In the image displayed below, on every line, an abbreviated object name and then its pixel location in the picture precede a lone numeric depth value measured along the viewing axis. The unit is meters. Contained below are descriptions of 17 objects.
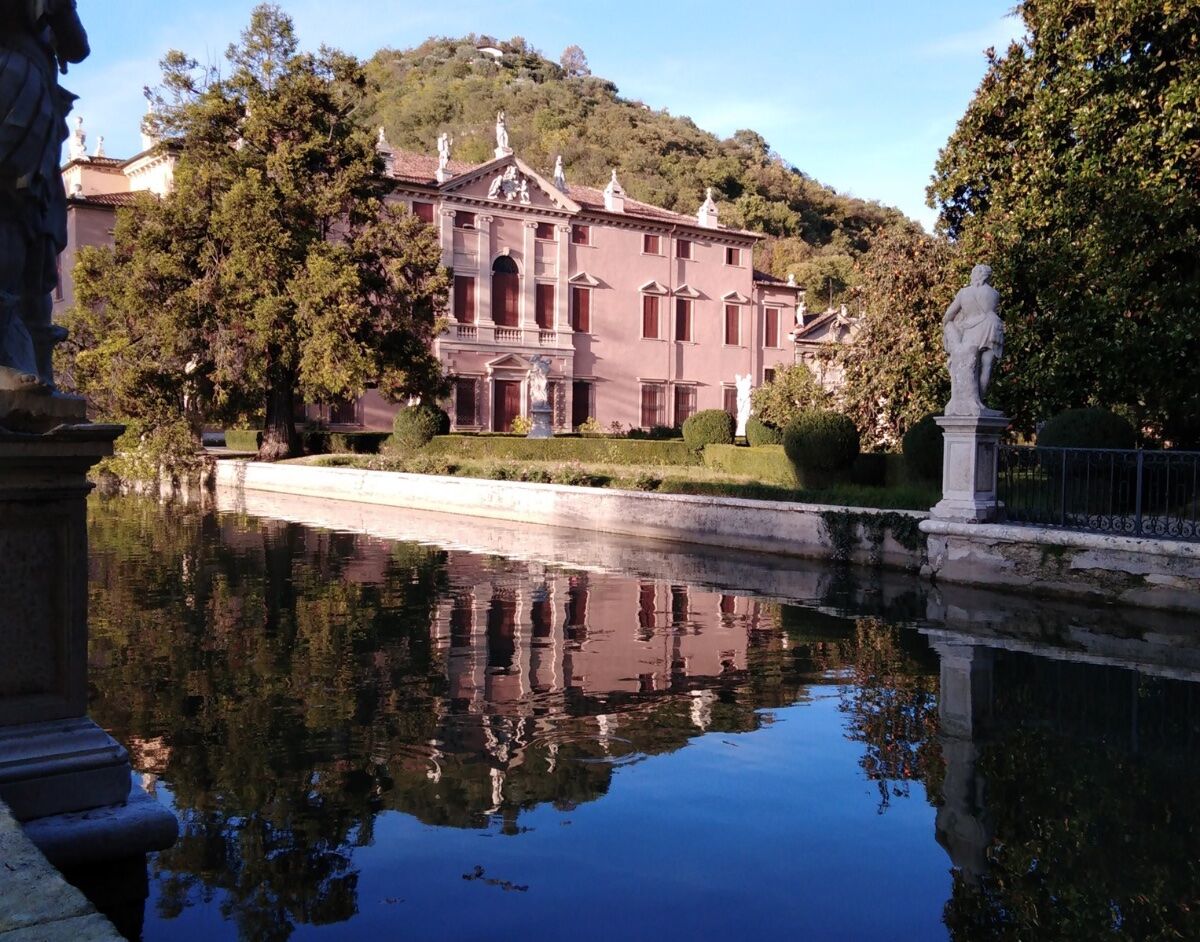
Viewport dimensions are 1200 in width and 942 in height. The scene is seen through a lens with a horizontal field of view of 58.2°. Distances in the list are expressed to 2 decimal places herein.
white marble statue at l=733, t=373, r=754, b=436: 31.98
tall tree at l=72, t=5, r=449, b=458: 24.38
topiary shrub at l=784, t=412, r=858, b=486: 17.19
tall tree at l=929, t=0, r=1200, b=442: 15.24
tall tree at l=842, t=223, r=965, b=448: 18.38
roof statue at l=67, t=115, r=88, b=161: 38.88
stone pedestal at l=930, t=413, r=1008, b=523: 11.42
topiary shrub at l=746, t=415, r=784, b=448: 26.20
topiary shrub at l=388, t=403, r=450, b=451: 26.61
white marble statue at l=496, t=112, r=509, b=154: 39.34
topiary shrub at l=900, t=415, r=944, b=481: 16.05
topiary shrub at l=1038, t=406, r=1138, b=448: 13.78
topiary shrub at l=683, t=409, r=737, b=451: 28.11
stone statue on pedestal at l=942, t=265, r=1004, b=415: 11.65
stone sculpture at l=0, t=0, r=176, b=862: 3.26
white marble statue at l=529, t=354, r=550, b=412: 34.22
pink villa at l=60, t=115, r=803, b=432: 38.03
